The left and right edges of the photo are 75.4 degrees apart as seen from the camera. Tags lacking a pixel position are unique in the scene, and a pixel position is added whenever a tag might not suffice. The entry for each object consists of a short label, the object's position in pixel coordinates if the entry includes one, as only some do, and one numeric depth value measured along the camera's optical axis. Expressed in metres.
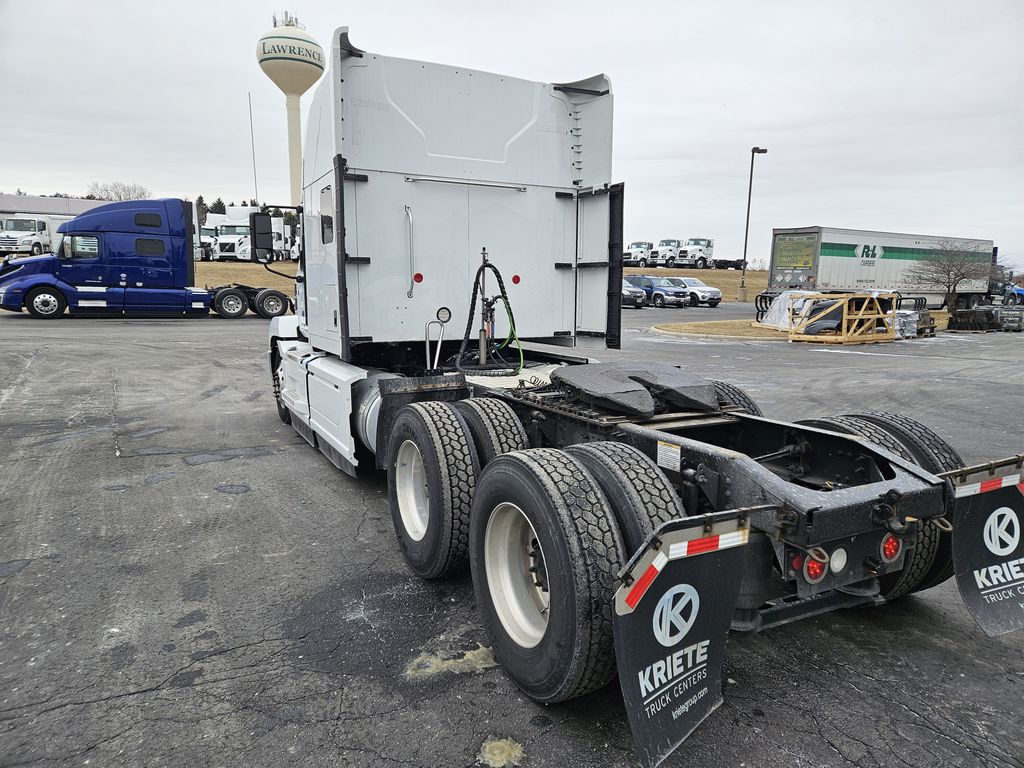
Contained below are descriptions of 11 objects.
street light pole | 33.97
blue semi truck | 19.80
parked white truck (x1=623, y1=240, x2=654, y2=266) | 50.38
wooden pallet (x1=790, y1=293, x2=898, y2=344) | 18.84
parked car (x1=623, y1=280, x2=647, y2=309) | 33.72
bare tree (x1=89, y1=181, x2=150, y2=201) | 98.51
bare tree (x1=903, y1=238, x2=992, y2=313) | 30.75
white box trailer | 27.77
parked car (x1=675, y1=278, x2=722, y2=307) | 34.50
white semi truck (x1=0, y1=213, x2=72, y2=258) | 37.47
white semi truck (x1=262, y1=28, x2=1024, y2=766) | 2.33
